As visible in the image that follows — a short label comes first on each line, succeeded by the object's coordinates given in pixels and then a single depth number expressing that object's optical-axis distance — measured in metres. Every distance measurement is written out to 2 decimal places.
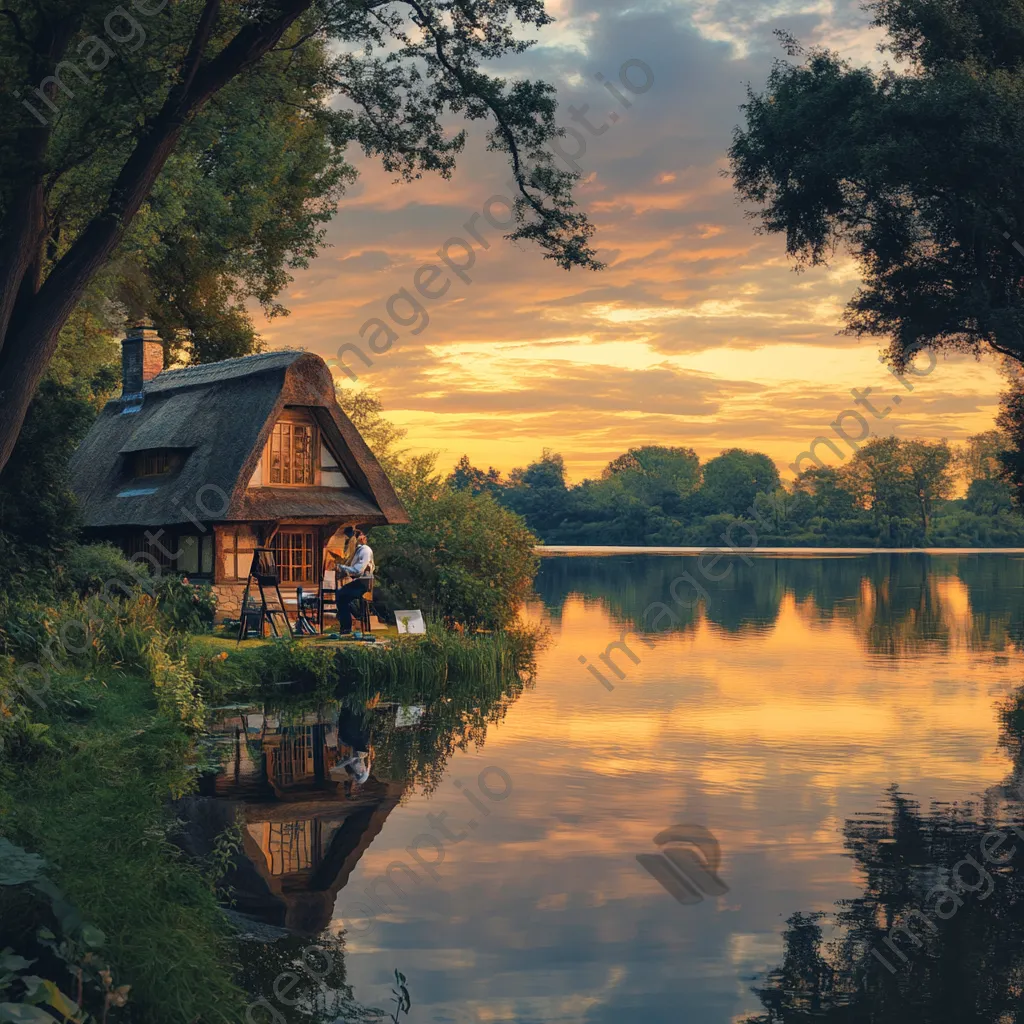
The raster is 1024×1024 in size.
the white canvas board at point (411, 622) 27.48
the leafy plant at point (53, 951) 6.13
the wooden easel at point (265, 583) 25.47
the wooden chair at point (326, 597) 27.16
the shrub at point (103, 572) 24.89
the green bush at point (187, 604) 26.98
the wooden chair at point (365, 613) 27.57
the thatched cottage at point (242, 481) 29.58
